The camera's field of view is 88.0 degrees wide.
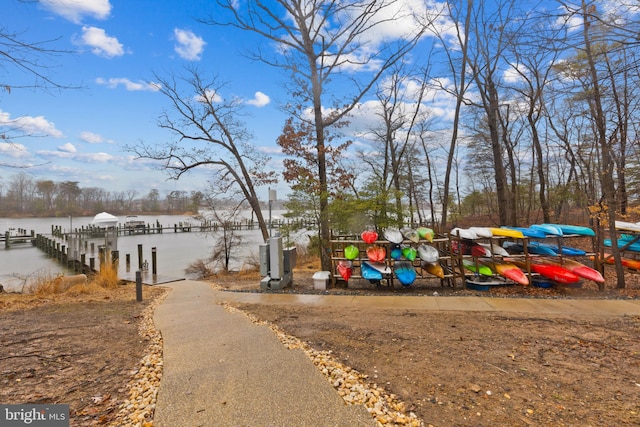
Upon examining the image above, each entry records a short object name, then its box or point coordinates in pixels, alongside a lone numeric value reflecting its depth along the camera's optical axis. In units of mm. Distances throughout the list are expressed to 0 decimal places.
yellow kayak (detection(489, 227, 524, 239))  7391
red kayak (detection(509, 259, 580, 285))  6961
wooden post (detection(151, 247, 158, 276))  15047
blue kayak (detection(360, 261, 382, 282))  7655
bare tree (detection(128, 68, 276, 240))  15911
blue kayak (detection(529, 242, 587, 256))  7438
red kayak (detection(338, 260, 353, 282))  8109
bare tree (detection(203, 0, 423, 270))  10375
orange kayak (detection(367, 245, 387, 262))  7957
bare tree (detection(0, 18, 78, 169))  3451
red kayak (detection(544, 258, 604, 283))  6902
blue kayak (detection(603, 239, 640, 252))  8168
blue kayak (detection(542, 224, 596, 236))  7473
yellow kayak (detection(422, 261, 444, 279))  7630
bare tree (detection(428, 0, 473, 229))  14644
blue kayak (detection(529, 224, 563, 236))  7395
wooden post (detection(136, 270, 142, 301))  6945
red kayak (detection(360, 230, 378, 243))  7848
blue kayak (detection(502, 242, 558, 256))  8023
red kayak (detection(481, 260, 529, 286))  7051
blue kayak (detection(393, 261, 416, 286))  7590
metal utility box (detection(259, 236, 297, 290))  7880
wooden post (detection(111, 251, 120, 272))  11700
